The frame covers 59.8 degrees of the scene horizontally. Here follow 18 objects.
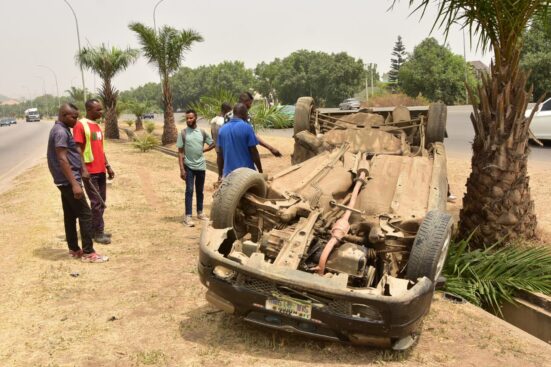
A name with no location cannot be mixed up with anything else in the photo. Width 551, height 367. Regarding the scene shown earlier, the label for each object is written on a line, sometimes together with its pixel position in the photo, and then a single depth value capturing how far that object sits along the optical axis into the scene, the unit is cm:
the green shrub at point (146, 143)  1923
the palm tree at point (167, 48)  2164
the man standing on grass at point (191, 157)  689
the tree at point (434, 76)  5103
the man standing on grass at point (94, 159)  560
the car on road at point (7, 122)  5972
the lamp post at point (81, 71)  2709
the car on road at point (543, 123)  1392
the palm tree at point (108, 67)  2603
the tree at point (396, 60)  9206
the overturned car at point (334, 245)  315
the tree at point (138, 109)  3052
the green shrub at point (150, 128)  2722
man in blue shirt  592
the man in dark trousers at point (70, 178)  500
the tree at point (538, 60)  3750
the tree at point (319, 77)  6531
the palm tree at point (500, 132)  536
